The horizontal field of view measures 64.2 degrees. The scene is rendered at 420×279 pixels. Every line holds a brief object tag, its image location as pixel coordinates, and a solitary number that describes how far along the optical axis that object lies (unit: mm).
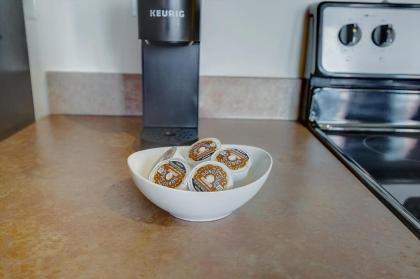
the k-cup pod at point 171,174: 459
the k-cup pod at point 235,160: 505
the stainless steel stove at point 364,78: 872
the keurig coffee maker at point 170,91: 758
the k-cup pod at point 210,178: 448
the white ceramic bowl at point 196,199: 424
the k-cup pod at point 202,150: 527
